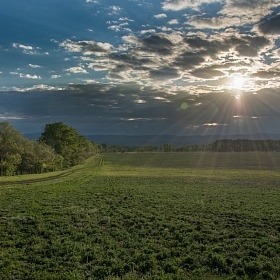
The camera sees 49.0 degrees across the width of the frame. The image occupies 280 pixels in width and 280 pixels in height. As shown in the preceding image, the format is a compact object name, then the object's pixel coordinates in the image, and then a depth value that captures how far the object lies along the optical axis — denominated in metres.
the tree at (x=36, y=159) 78.56
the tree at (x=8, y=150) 71.00
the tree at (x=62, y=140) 101.04
